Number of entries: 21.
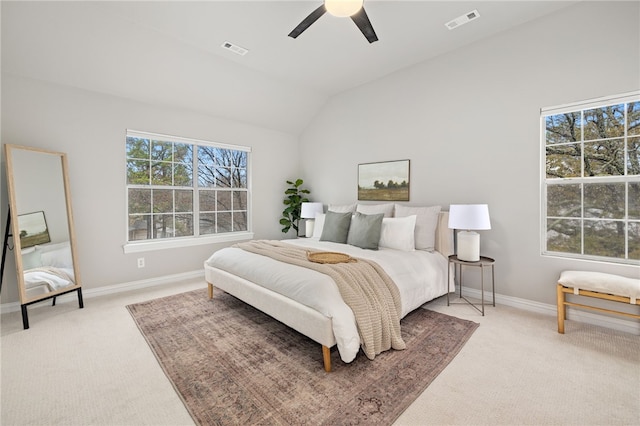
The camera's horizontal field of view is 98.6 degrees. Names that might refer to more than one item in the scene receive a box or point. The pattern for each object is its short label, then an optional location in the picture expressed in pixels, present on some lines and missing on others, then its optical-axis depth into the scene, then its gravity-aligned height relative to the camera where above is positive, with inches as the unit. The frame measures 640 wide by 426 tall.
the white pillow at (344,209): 167.2 -4.9
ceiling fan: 82.0 +58.6
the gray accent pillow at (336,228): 145.9 -14.3
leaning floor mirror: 110.6 -5.5
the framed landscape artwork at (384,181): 160.9 +11.5
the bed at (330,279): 77.2 -27.0
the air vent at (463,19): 112.7 +74.6
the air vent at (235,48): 132.5 +77.5
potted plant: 217.0 -0.9
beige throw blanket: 79.8 -30.7
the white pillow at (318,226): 170.3 -15.0
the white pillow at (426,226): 133.2 -13.9
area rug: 63.0 -47.2
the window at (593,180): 101.5 +4.9
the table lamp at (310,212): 193.5 -7.1
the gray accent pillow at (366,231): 131.0 -14.9
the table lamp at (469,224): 114.3 -11.7
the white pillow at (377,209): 153.7 -5.1
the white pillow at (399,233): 129.9 -16.4
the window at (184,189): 155.2 +11.2
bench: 86.4 -31.7
